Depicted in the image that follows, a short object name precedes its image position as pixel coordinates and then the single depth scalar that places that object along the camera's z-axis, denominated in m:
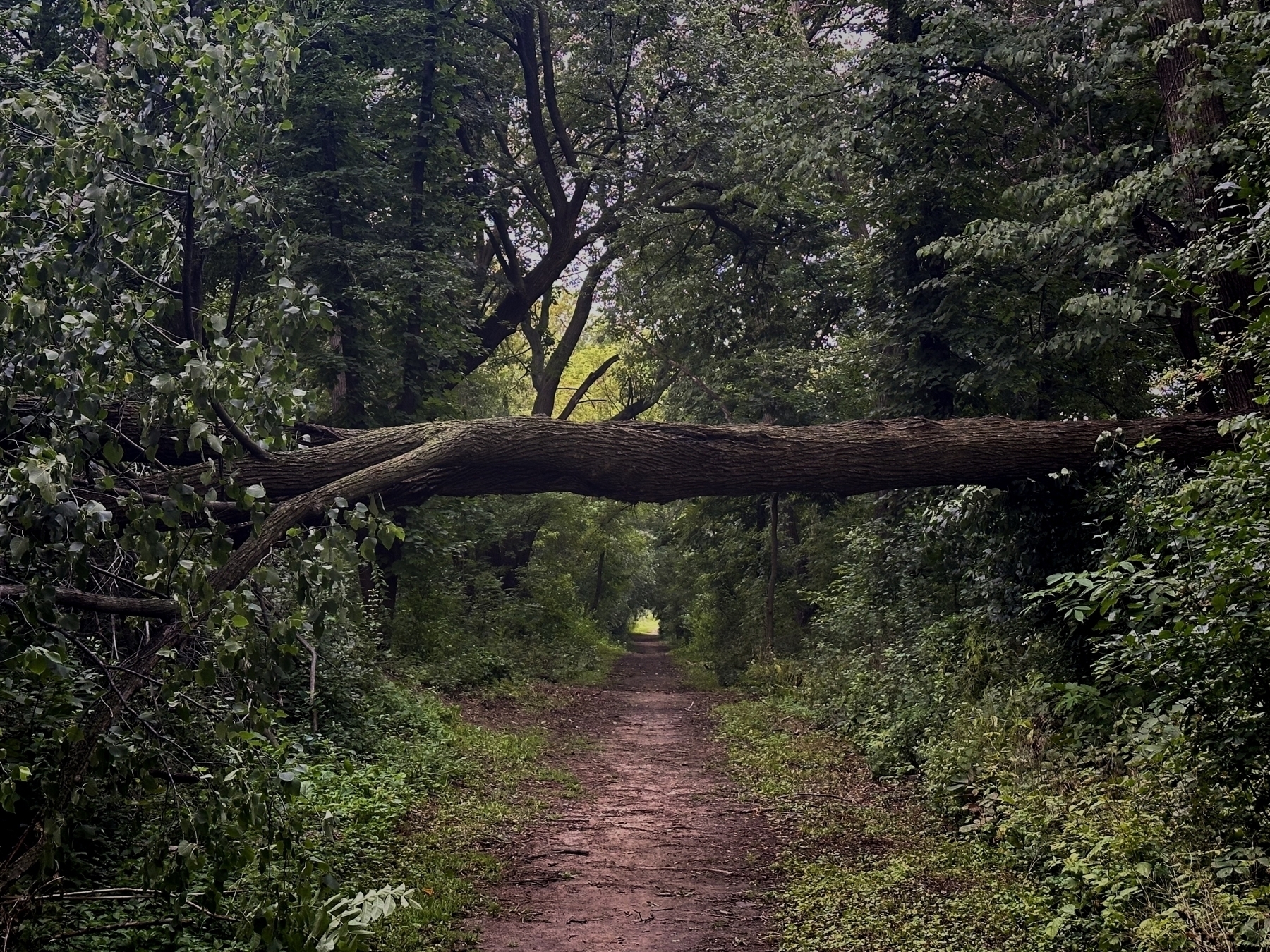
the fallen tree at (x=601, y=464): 4.44
